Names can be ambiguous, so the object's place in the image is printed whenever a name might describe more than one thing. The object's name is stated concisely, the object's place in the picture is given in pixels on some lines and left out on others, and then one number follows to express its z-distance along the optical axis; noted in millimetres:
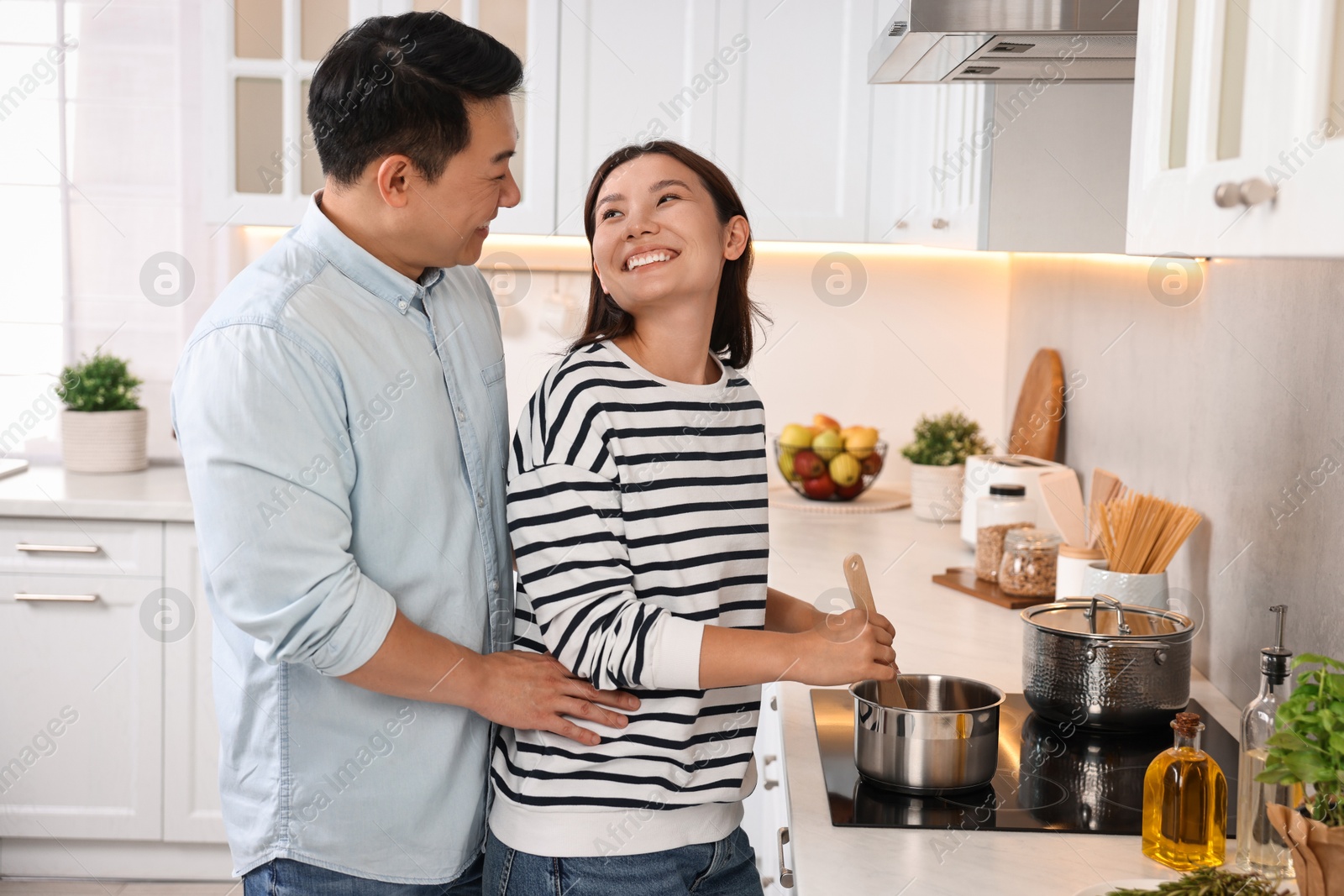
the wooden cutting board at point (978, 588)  2006
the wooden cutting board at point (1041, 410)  2564
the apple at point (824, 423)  2916
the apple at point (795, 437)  2865
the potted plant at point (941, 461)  2766
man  1057
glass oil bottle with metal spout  1001
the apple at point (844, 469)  2842
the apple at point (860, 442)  2854
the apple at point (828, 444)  2846
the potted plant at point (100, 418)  2889
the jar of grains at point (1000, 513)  2141
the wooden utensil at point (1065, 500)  2176
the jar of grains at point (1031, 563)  2012
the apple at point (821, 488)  2863
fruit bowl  2850
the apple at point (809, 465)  2854
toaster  2273
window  3041
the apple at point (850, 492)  2867
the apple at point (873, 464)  2869
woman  1081
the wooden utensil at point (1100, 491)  1914
